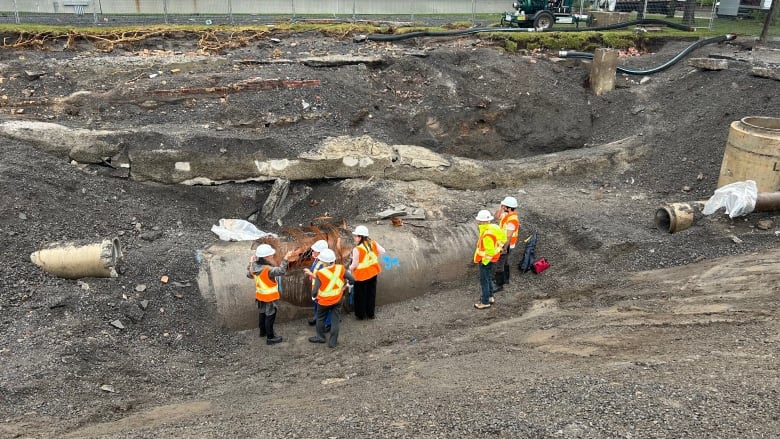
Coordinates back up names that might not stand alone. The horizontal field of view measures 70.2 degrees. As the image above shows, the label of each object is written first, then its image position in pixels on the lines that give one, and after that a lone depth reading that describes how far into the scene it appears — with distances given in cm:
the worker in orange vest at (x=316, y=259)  730
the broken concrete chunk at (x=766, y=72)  1253
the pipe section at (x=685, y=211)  905
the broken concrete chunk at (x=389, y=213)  948
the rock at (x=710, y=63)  1391
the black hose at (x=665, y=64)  1568
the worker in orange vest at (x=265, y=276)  718
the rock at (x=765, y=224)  882
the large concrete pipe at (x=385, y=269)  796
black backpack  920
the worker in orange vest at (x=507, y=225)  852
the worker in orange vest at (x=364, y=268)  775
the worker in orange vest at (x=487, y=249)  802
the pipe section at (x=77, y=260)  762
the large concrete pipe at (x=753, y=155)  957
